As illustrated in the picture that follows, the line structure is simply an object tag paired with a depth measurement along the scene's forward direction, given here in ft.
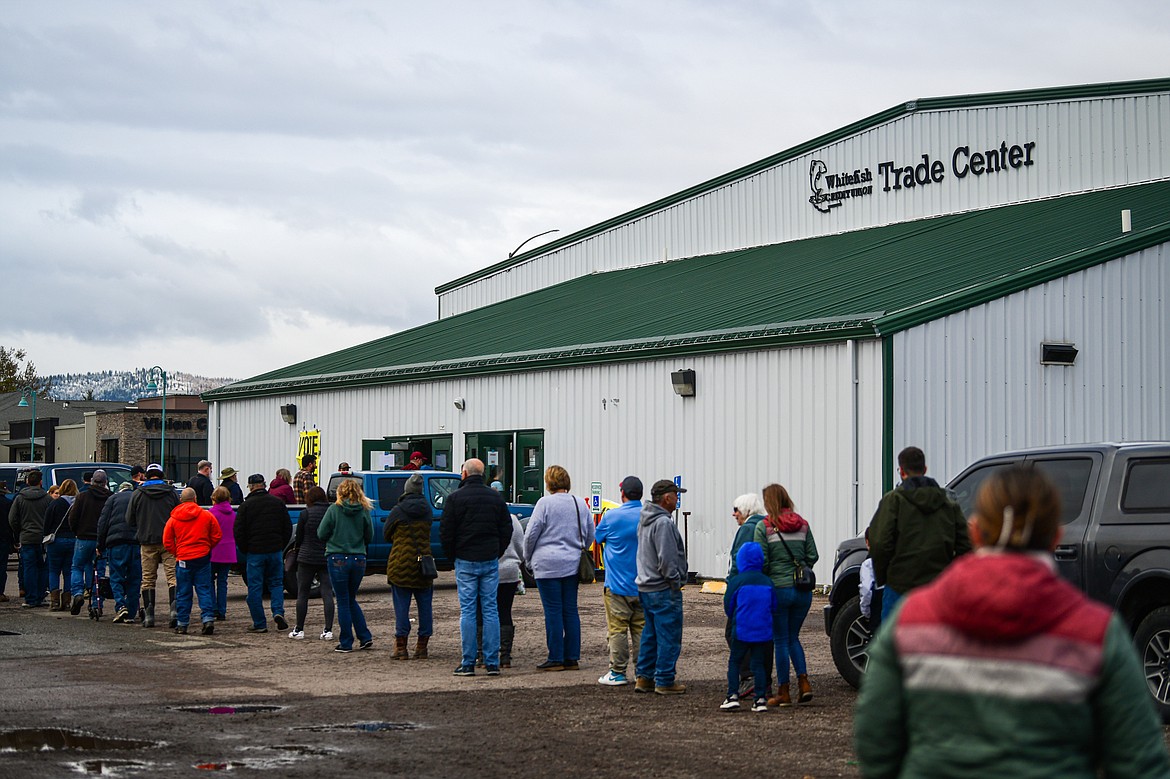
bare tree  377.30
